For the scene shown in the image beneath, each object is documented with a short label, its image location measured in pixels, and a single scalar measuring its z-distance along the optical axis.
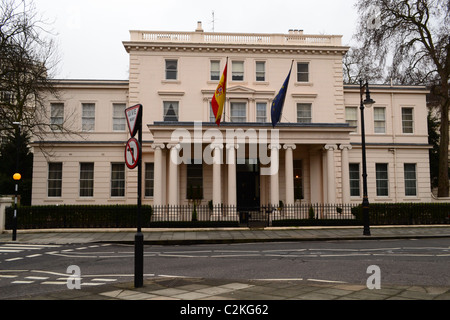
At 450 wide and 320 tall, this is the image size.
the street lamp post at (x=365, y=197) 18.53
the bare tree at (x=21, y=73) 21.61
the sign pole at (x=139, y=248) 6.94
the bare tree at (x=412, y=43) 29.94
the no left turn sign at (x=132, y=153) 6.86
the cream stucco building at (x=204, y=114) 27.73
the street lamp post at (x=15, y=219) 17.58
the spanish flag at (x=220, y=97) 22.00
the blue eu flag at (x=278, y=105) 21.22
